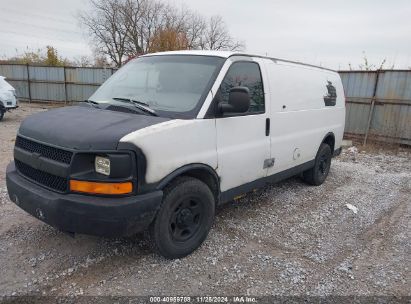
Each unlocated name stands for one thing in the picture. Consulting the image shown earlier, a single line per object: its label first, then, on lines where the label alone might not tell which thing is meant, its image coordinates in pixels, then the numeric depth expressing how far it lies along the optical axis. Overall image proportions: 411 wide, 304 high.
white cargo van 2.73
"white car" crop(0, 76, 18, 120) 12.38
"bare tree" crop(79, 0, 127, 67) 34.44
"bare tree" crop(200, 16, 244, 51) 38.22
